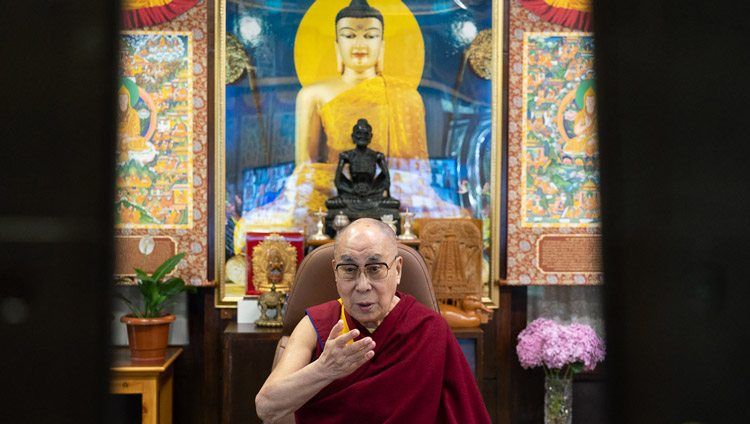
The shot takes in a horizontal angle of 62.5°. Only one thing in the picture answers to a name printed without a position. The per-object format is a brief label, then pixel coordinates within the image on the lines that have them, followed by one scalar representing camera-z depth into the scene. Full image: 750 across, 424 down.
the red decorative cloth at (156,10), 4.20
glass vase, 4.03
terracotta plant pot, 3.69
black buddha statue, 4.02
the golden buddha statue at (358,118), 4.34
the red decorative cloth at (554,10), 4.32
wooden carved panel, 3.98
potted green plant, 3.70
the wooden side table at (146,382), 3.60
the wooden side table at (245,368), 3.48
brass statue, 3.74
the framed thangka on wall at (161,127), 4.22
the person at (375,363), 2.18
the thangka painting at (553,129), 4.34
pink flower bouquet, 3.82
